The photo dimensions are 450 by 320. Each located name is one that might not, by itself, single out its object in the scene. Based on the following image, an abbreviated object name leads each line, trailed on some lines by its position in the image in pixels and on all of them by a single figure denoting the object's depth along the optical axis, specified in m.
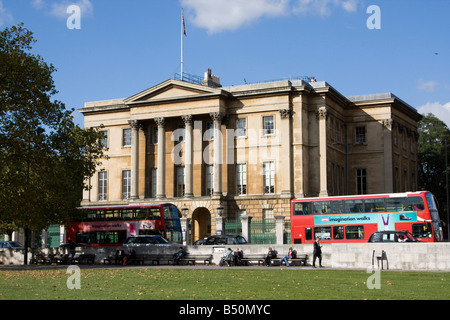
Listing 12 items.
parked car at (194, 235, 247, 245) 42.06
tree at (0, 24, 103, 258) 35.75
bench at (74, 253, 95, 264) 43.81
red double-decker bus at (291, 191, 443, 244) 40.56
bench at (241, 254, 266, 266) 37.58
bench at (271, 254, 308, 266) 35.92
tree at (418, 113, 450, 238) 76.38
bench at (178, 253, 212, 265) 39.31
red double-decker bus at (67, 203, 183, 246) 48.41
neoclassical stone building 59.72
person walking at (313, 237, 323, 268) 32.94
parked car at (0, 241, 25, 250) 54.44
